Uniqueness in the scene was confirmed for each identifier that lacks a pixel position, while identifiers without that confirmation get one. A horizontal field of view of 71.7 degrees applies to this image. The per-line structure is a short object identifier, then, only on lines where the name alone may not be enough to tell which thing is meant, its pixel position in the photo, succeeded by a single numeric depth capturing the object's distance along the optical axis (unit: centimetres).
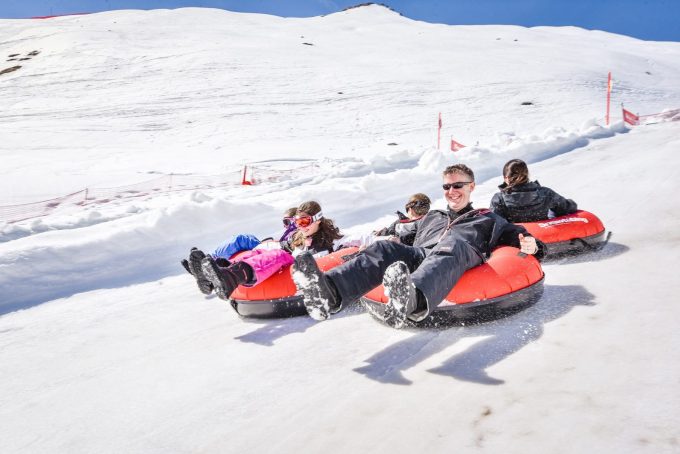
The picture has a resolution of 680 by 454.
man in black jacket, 245
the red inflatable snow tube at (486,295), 288
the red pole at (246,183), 1069
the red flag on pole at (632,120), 1540
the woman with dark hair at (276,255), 330
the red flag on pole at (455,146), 1386
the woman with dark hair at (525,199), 455
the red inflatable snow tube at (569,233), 429
